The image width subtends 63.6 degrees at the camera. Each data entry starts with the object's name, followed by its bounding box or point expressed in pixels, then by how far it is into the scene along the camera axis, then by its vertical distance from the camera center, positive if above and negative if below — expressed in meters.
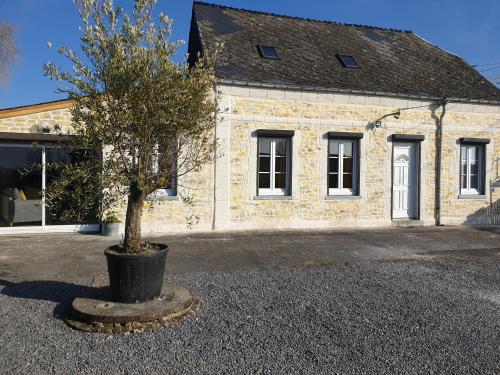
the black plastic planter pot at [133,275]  4.49 -1.05
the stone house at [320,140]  10.50 +1.28
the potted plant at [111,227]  9.72 -1.09
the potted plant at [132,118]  4.34 +0.71
